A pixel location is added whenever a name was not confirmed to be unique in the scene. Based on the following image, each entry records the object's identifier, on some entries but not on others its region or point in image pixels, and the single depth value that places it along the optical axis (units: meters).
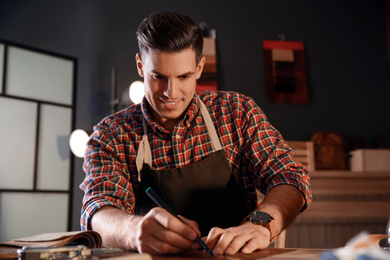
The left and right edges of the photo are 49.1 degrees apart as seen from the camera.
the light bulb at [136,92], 3.56
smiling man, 1.37
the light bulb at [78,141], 3.72
